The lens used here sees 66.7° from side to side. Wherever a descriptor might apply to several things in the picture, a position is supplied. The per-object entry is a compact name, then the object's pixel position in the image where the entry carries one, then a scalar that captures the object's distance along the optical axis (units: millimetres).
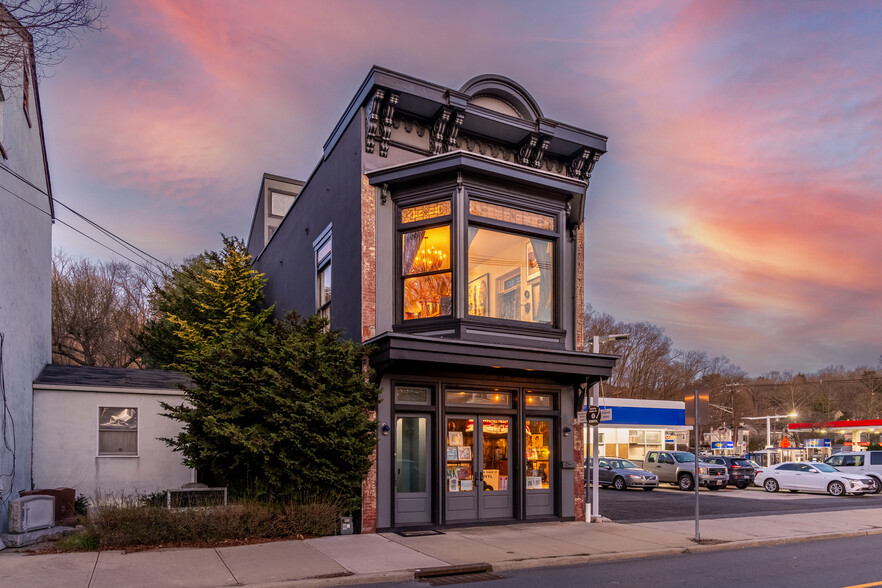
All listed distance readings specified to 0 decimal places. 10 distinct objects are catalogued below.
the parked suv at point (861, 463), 28656
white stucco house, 12359
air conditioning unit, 11117
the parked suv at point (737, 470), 29875
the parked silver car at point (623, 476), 27730
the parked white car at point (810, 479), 26641
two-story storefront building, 13859
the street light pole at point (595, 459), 15667
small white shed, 15055
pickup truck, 28922
